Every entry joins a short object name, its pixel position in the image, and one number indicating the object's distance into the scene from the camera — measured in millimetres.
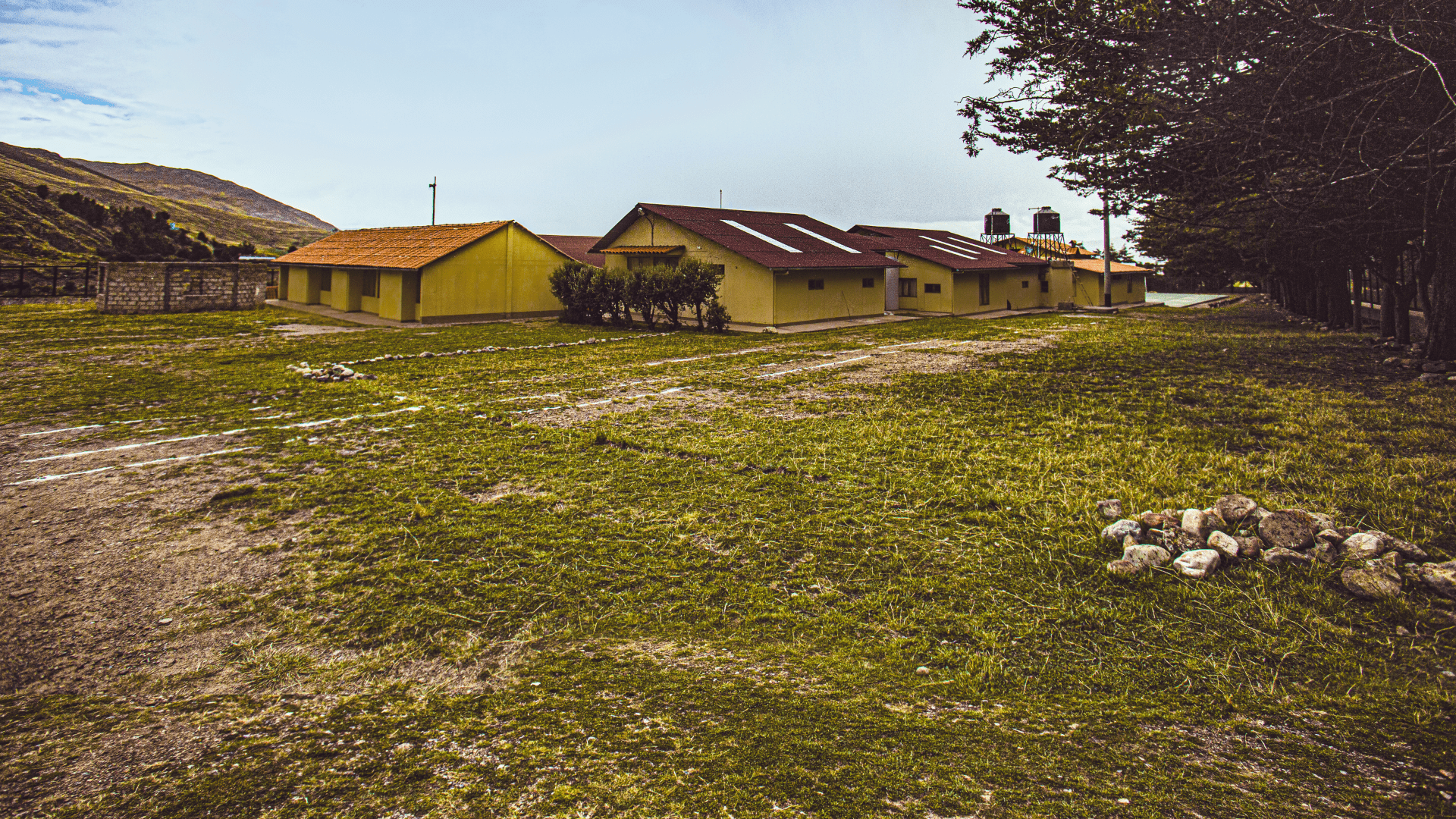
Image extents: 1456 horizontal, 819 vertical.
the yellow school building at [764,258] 27703
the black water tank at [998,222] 52438
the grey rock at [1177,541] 5723
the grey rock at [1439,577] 4895
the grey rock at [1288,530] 5586
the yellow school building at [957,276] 36594
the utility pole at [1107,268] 40906
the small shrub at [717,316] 26469
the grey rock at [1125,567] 5391
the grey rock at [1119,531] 5883
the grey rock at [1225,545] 5574
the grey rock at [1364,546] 5324
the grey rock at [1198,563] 5324
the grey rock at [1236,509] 6086
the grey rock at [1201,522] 5883
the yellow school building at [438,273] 28656
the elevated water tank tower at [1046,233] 48594
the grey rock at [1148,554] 5496
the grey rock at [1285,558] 5418
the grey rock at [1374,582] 4918
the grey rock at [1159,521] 5992
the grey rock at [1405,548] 5289
